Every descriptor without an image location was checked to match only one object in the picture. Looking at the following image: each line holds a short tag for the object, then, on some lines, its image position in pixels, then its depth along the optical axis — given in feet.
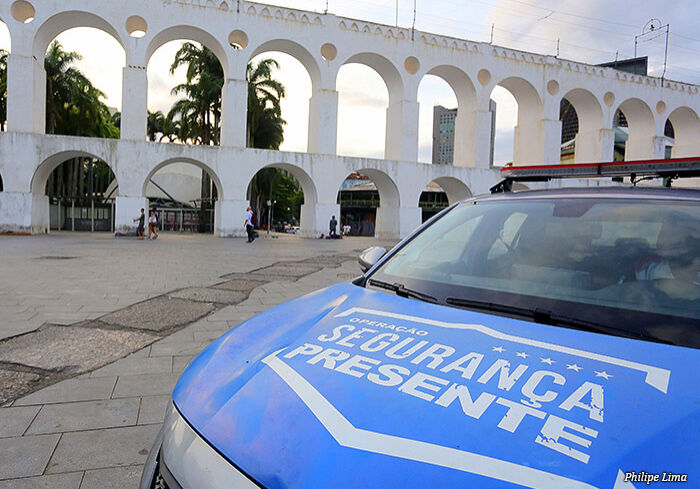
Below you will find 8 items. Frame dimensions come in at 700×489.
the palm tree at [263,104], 116.52
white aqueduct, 73.92
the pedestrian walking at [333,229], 86.02
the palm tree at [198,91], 109.70
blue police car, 3.01
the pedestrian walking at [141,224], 71.91
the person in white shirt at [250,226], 69.67
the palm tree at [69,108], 109.09
